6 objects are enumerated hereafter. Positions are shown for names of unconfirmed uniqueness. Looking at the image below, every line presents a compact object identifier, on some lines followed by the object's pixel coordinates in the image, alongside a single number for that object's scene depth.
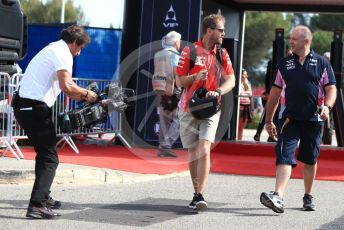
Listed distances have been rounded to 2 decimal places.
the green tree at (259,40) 62.53
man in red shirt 7.55
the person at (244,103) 14.79
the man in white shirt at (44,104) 6.93
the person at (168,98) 11.29
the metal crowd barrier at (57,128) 10.83
